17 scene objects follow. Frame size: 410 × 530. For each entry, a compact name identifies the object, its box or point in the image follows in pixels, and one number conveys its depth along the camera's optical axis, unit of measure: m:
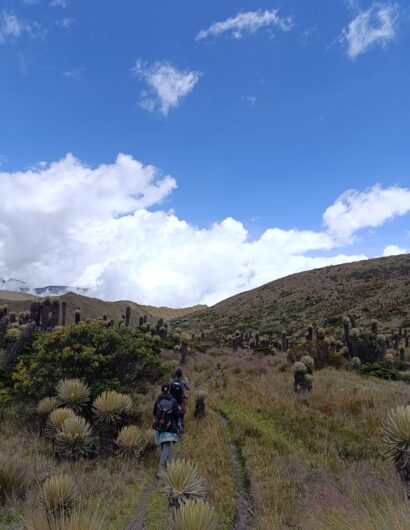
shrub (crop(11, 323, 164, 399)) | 11.55
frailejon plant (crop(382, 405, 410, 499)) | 6.44
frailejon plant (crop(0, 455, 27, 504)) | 6.58
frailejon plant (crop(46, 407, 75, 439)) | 9.10
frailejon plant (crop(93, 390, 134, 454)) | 9.59
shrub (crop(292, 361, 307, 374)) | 15.19
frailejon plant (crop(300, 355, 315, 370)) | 18.34
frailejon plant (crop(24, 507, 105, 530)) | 4.14
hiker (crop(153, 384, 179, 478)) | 8.21
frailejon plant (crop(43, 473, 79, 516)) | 5.64
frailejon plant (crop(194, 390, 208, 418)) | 12.19
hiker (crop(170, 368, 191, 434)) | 9.39
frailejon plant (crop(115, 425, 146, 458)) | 8.81
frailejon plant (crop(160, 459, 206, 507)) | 5.85
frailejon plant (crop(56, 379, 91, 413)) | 10.23
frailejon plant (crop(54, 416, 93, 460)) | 8.46
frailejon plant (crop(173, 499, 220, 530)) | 4.29
